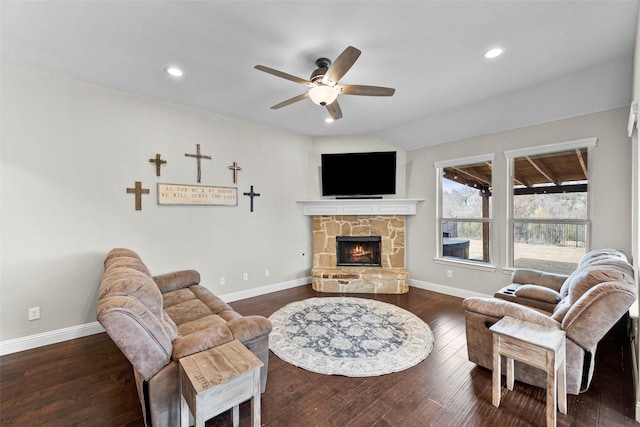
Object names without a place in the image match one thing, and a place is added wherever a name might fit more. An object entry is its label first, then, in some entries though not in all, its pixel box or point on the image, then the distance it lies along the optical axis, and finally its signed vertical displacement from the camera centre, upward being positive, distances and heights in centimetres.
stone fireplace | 467 -71
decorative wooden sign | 361 +27
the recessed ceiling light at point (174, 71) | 279 +155
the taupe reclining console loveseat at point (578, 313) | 177 -81
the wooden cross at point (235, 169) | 425 +71
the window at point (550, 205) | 336 +8
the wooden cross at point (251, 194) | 442 +32
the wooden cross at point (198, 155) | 388 +86
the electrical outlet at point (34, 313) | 281 -106
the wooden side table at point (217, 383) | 135 -92
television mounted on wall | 498 +75
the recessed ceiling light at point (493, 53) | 244 +150
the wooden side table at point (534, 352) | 168 -96
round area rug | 245 -140
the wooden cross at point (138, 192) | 339 +28
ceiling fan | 222 +120
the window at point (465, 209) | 424 +4
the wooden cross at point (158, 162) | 354 +70
